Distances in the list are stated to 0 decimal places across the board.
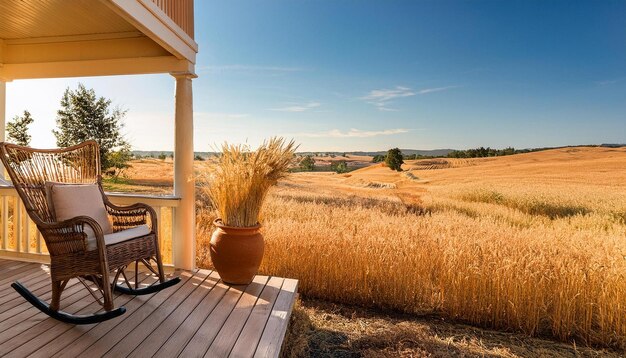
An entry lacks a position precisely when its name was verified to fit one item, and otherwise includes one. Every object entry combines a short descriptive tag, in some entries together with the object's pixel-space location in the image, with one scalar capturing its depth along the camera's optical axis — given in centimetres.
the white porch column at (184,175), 292
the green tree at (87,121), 1184
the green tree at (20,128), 1077
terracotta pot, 256
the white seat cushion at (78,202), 224
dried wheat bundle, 260
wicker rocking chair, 195
